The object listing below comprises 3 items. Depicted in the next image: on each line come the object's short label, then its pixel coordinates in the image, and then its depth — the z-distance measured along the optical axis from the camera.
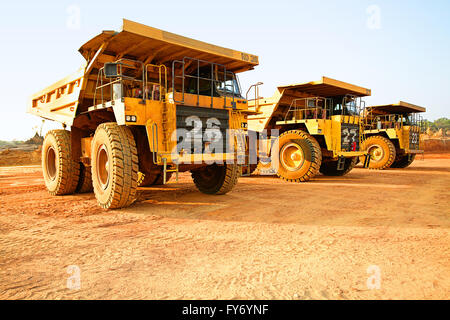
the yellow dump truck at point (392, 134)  15.20
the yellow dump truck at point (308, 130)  10.27
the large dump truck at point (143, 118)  5.43
